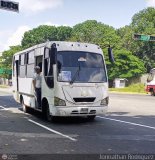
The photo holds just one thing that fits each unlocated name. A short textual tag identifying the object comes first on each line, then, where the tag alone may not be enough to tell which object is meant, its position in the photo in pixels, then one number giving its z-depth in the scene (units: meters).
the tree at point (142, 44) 54.47
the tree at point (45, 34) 74.56
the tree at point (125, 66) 51.58
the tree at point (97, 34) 56.10
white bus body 9.83
